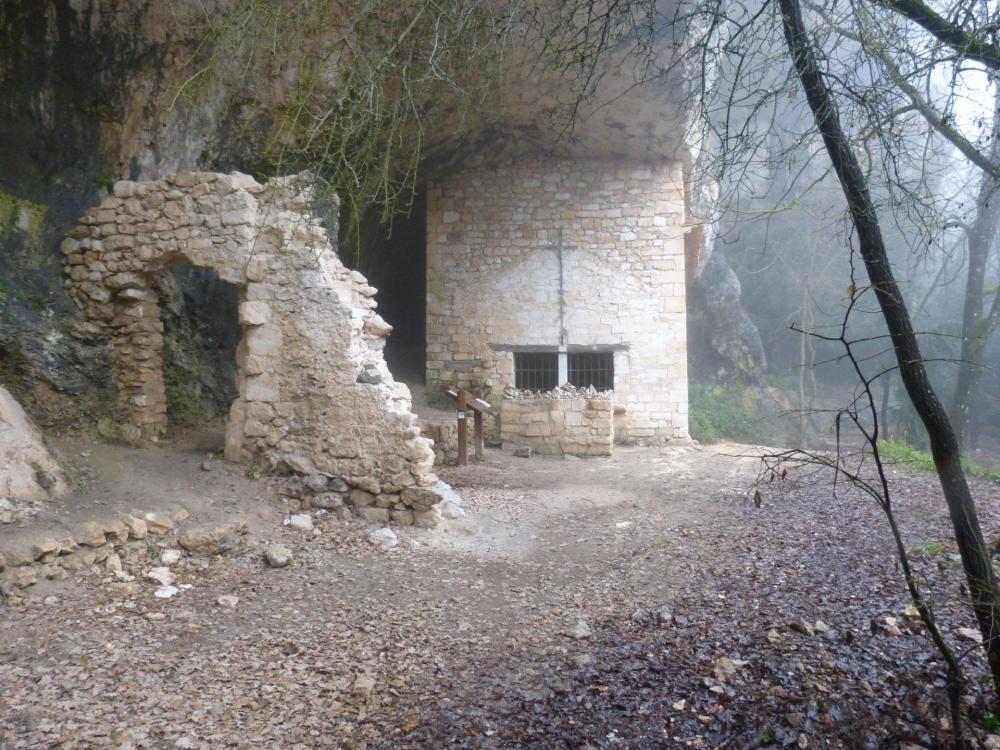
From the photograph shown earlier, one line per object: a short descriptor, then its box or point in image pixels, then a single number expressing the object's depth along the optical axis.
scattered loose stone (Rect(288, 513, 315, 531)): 5.06
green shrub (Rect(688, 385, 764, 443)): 15.38
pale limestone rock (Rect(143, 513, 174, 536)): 4.42
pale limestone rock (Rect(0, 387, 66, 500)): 4.18
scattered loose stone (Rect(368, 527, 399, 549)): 5.07
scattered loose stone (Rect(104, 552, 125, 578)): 4.00
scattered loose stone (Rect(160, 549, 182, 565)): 4.25
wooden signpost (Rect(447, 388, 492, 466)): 8.81
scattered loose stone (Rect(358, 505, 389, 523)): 5.40
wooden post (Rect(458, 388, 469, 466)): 8.81
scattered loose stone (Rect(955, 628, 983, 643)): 3.31
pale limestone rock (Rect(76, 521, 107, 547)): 4.02
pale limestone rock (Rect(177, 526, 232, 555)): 4.45
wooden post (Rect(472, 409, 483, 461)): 9.34
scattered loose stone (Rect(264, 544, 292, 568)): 4.48
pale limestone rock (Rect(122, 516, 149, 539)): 4.28
